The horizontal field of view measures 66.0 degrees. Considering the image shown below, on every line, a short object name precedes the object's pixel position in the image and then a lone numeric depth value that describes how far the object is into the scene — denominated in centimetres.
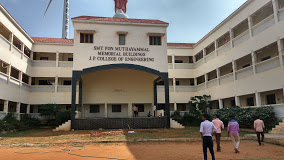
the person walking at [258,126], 1053
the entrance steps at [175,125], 1984
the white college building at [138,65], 1759
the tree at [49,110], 2306
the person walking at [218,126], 925
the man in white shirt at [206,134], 670
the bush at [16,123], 1672
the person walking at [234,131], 888
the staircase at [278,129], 1373
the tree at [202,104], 2344
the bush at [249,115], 1515
